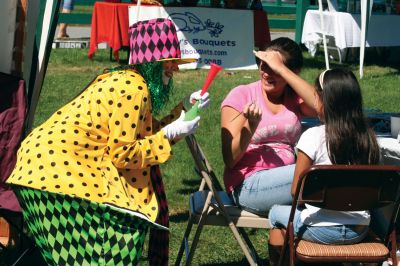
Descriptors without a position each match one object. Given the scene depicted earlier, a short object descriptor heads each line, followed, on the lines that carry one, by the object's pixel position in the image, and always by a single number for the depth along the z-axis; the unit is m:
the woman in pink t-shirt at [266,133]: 4.74
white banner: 9.98
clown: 4.07
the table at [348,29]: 14.70
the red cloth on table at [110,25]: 13.12
